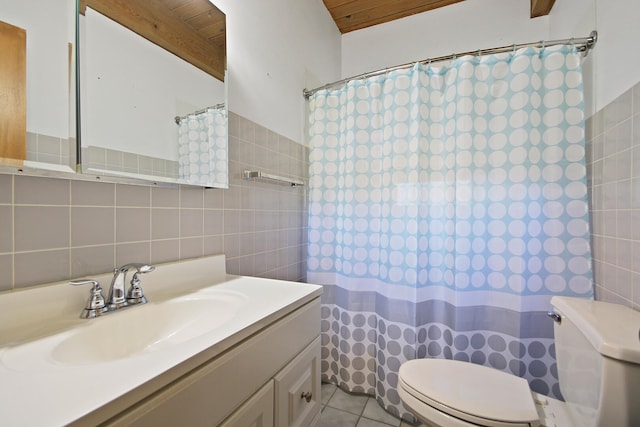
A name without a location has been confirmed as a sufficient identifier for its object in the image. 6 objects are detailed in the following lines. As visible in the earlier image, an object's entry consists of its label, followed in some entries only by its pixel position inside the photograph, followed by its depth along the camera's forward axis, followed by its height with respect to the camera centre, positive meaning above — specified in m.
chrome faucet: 0.74 -0.20
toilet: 0.68 -0.58
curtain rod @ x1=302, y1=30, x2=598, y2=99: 1.20 +0.78
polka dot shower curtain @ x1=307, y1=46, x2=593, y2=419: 1.24 +0.00
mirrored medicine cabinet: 0.64 +0.38
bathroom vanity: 0.38 -0.26
